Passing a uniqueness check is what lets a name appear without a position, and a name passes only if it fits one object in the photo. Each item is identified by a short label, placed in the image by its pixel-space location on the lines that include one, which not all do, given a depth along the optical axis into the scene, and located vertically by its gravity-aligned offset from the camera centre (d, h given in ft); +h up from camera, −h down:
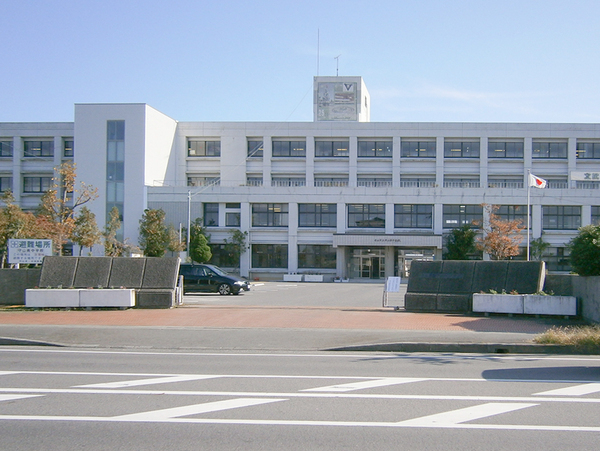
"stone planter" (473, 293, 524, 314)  64.75 -7.14
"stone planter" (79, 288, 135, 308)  70.69 -7.92
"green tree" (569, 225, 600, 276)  58.18 -1.07
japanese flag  132.74 +13.63
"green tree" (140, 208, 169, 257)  161.89 -0.06
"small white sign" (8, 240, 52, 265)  79.77 -2.54
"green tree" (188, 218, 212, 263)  172.96 -3.66
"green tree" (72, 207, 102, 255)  123.54 +0.59
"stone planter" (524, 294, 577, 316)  62.33 -7.02
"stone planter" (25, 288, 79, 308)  70.38 -8.01
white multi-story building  179.73 +20.00
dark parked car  101.40 -8.16
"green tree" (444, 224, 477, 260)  174.91 -1.41
